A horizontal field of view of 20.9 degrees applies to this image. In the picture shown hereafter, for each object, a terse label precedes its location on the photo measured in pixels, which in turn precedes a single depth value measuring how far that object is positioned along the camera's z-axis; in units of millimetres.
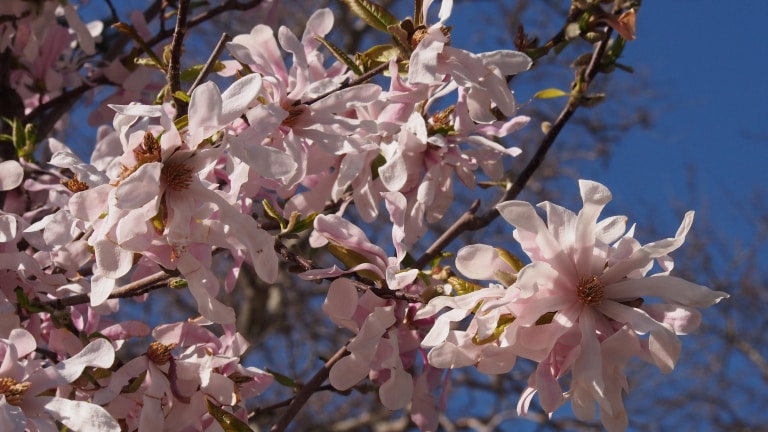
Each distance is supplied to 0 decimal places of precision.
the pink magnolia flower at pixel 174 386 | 822
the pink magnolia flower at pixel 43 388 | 772
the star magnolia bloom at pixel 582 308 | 745
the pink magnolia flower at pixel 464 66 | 787
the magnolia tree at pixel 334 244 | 751
